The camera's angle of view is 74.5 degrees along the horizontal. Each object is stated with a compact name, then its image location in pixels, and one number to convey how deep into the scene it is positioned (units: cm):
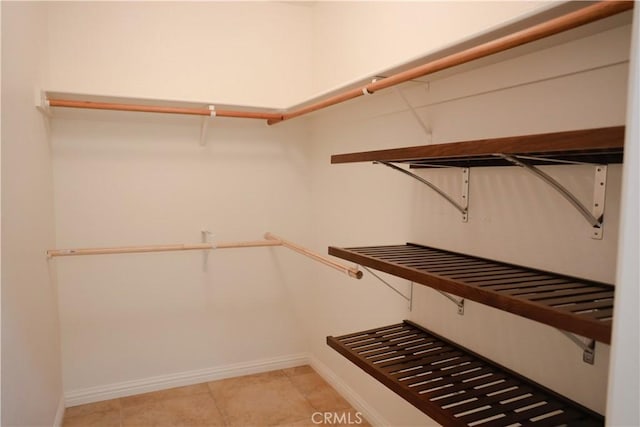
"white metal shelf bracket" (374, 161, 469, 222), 152
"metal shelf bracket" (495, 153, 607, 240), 106
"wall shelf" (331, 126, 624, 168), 71
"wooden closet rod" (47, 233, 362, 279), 201
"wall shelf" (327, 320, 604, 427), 106
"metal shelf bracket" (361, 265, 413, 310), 181
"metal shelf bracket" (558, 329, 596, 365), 109
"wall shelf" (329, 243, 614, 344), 76
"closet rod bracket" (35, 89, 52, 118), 181
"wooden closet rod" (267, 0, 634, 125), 83
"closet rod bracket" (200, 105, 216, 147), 225
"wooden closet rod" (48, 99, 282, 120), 200
